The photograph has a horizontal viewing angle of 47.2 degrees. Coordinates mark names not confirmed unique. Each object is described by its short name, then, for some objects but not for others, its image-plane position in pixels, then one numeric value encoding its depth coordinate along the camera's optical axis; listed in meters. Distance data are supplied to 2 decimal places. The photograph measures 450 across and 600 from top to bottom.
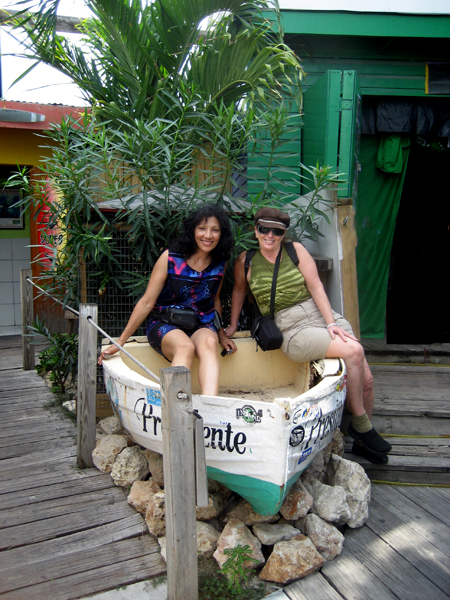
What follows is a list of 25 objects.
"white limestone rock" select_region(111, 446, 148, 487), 3.20
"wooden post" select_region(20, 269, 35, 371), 5.54
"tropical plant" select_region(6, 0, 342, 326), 3.83
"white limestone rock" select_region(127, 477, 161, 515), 2.93
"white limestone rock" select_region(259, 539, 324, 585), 2.43
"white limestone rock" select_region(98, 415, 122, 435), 3.68
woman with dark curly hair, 3.33
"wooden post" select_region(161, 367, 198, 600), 2.06
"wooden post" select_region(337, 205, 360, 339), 4.20
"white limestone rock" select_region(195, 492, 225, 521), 2.75
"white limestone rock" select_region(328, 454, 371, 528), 2.92
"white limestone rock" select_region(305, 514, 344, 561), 2.62
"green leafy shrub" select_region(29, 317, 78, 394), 4.59
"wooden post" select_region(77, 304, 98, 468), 3.29
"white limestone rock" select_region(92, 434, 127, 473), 3.37
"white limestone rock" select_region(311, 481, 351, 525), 2.80
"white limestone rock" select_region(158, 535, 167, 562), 2.56
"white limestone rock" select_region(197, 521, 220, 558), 2.59
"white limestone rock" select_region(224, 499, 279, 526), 2.72
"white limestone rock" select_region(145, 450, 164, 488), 3.08
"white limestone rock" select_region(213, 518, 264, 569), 2.50
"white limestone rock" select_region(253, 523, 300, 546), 2.61
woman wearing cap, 3.30
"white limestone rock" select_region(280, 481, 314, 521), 2.73
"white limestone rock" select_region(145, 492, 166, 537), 2.71
